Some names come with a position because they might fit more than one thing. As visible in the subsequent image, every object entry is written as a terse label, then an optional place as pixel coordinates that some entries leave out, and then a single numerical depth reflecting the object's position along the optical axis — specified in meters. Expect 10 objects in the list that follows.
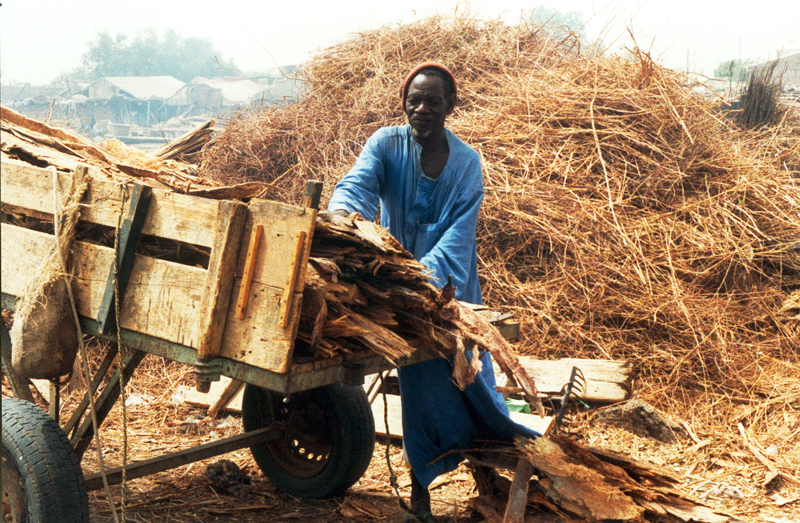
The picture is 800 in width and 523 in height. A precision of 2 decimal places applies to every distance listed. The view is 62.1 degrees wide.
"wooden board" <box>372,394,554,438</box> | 3.88
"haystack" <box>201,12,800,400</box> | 4.96
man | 2.91
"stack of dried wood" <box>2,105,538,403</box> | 2.00
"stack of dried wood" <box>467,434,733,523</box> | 2.46
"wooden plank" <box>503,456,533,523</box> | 2.53
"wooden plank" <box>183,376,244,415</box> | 4.55
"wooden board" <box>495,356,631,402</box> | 4.39
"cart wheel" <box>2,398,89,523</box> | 2.20
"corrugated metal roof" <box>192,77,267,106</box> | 23.62
